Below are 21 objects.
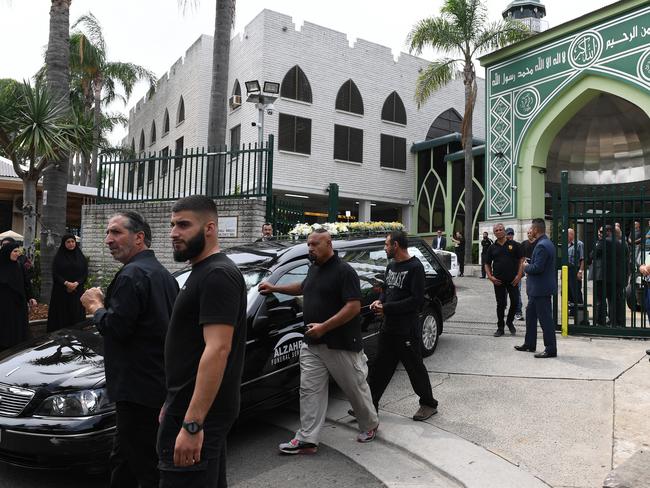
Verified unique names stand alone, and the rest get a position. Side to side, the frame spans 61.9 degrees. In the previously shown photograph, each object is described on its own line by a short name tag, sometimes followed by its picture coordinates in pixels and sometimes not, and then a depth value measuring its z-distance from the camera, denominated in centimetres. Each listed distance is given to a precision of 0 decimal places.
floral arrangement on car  830
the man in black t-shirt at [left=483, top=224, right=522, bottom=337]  862
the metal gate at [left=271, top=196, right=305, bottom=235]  1072
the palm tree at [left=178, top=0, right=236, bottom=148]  1166
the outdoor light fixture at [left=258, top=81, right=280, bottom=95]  1139
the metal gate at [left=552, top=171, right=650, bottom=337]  800
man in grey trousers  430
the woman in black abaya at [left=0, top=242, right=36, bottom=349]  649
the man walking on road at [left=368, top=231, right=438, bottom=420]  484
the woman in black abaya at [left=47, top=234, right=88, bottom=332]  775
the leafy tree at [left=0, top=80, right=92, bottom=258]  941
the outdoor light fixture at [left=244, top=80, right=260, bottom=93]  1136
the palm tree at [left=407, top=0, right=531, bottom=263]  1961
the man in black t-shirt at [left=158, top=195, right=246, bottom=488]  216
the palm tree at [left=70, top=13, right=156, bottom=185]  2472
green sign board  1545
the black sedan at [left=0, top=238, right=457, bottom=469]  356
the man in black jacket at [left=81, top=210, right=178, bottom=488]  268
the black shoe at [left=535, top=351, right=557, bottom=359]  690
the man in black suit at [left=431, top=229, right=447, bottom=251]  1938
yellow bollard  816
